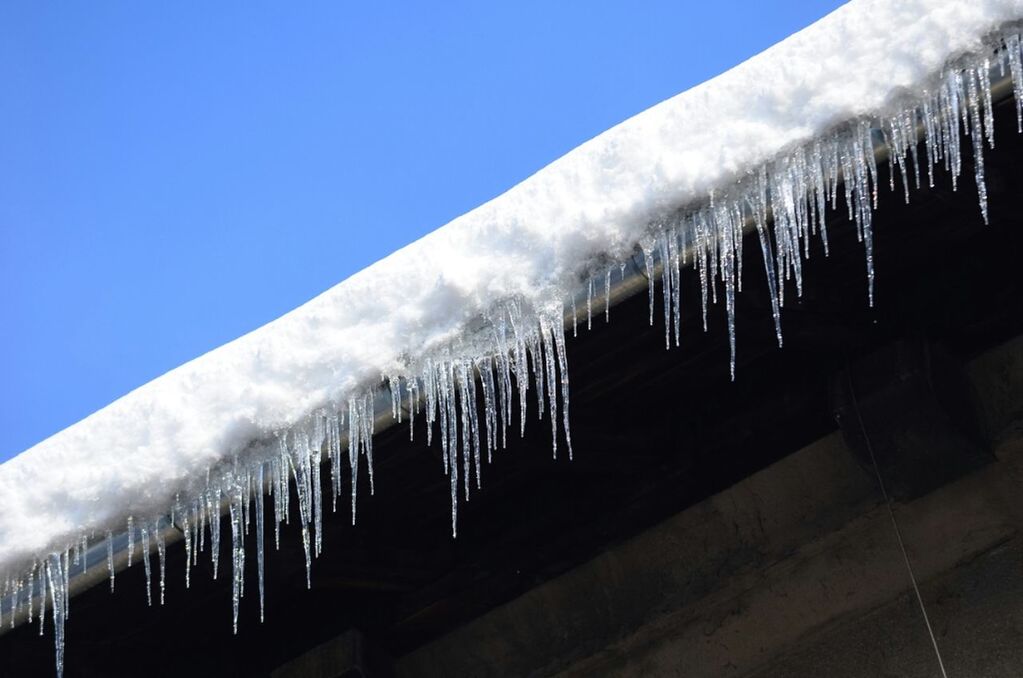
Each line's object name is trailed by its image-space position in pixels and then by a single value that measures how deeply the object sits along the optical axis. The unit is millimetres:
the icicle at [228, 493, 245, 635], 7727
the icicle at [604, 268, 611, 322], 7145
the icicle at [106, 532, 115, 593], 7911
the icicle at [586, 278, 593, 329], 7157
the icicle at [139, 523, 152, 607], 7840
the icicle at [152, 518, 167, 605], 7852
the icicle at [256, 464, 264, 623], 7684
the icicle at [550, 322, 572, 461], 7284
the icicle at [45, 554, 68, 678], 8043
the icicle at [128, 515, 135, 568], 7860
